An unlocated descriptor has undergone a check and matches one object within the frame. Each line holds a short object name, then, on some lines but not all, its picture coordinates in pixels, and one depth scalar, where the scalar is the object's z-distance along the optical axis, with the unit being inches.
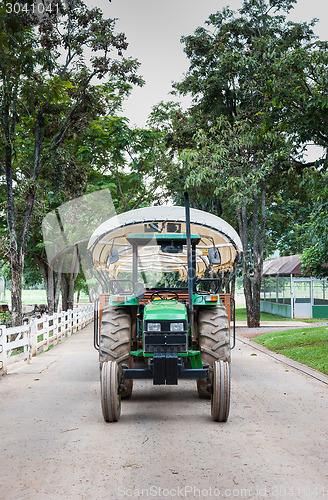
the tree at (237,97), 805.2
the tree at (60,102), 663.1
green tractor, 281.1
